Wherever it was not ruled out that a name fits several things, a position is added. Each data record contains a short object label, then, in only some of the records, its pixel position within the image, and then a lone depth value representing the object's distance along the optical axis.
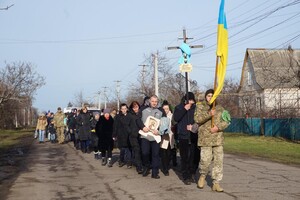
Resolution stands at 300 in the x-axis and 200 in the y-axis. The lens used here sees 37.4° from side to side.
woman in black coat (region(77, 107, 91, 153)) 18.08
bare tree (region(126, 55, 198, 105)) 49.41
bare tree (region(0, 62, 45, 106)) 48.81
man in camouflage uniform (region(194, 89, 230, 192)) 8.39
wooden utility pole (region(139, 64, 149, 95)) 52.25
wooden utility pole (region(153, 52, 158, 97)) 34.77
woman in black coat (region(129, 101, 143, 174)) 11.72
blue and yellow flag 8.73
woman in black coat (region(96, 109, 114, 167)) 13.55
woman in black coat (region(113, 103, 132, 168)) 12.74
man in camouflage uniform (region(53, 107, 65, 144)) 23.14
